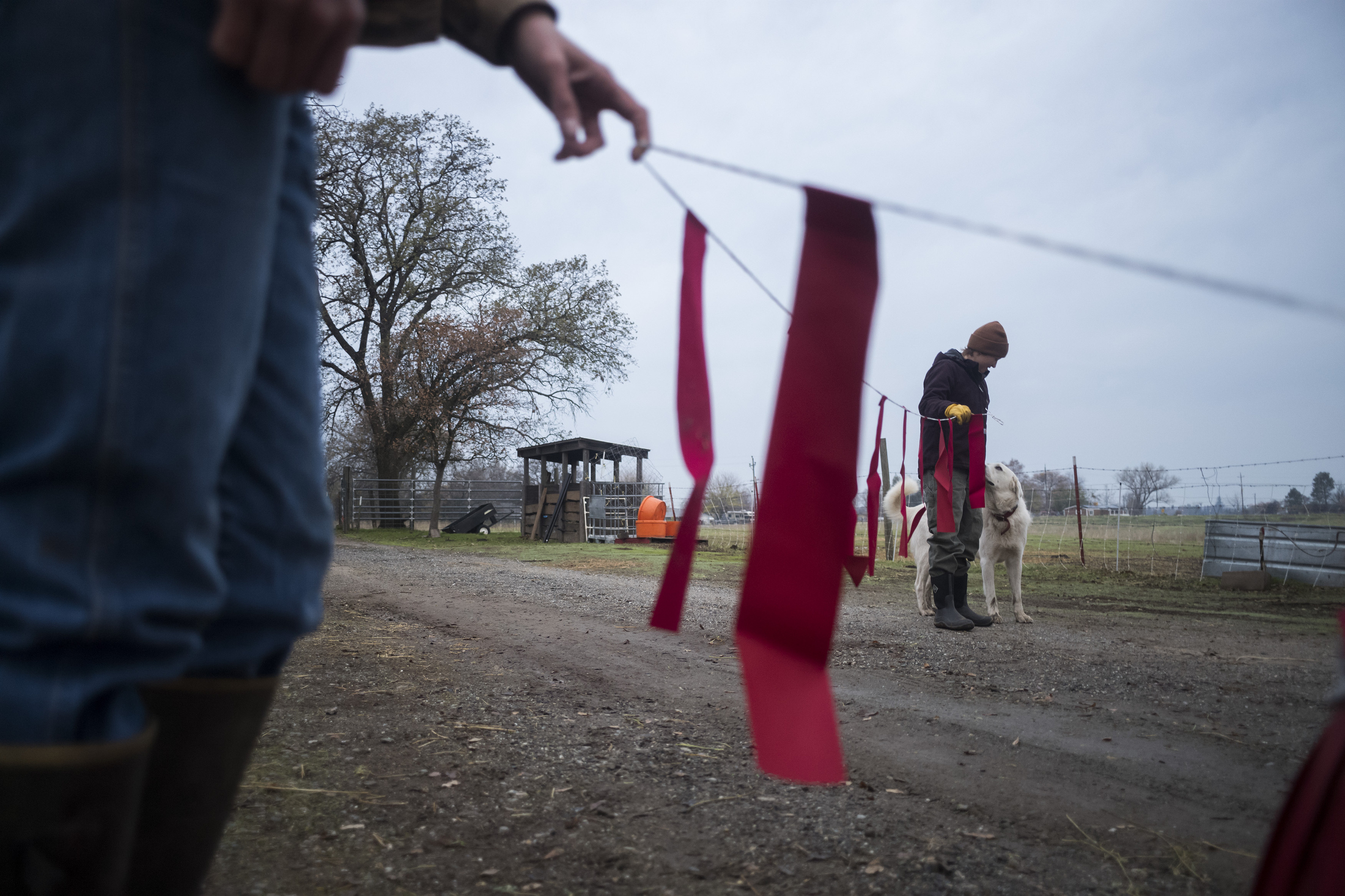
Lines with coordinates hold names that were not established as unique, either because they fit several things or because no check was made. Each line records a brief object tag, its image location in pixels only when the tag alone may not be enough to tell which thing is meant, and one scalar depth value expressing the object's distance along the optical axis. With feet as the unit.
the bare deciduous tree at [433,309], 59.93
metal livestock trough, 23.79
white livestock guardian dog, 17.33
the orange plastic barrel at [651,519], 53.01
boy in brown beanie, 15.43
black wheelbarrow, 67.51
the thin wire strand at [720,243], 4.31
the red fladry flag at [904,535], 18.53
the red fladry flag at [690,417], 3.67
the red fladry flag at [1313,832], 1.87
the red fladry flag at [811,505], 2.96
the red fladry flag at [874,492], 18.37
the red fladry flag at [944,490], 14.73
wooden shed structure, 57.16
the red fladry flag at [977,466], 15.74
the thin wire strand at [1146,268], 2.76
